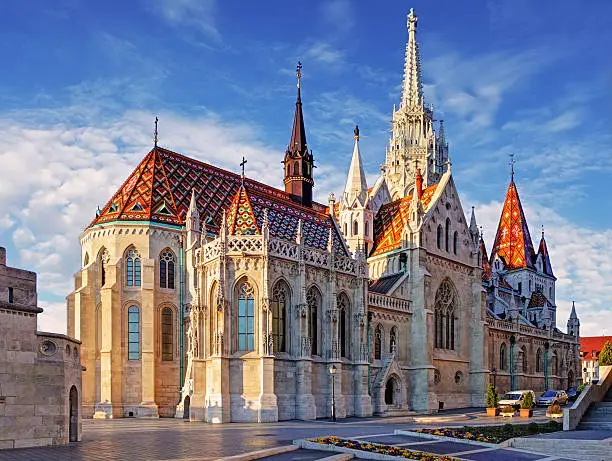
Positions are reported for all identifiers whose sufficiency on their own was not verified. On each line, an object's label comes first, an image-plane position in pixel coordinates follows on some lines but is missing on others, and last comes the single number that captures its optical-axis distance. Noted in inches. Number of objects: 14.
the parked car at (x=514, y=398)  1533.7
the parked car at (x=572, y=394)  1862.8
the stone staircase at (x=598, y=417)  1008.2
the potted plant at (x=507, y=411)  1390.3
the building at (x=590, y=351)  4253.9
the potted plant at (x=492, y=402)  1434.5
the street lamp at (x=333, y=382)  1341.5
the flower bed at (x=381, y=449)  681.6
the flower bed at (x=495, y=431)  864.3
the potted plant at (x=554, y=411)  1330.0
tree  1764.5
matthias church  1330.0
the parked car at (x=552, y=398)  1716.8
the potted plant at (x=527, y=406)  1363.2
